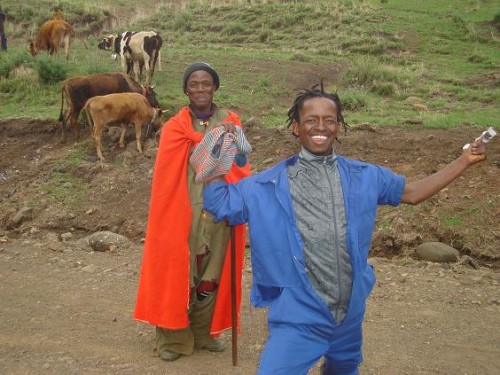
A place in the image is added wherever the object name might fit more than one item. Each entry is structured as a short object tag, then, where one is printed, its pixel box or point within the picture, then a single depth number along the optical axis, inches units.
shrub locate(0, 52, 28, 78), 539.5
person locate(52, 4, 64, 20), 667.8
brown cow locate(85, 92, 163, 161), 379.9
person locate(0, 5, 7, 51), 649.0
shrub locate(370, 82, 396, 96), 498.6
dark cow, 418.3
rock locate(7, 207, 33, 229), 325.7
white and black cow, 524.4
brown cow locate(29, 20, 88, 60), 598.9
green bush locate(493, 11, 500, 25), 825.9
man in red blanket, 155.6
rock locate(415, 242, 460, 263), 249.3
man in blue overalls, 108.3
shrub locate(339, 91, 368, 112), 444.8
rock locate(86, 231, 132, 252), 272.7
